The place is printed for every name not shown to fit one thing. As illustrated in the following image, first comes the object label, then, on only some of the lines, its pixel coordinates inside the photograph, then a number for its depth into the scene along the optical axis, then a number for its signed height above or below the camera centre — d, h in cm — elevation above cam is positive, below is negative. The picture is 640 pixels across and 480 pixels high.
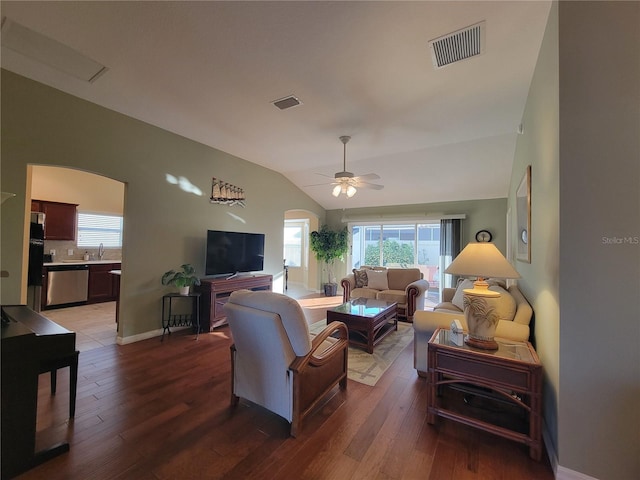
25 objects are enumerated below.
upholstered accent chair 186 -86
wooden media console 403 -87
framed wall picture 258 +34
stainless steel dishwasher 496 -88
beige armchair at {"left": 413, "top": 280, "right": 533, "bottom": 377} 225 -69
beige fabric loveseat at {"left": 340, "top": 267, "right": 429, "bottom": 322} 495 -80
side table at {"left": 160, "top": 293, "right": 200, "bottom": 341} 382 -112
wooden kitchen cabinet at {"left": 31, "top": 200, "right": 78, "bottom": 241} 518 +41
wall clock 564 +27
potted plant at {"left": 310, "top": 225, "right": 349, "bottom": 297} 716 -3
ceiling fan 372 +95
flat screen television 430 -17
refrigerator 438 -45
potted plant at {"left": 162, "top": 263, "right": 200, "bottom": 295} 373 -54
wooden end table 171 -89
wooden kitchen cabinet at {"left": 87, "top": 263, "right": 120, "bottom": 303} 554 -94
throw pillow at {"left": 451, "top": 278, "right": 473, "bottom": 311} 376 -69
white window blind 581 +21
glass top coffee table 339 -100
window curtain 593 +10
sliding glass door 646 -2
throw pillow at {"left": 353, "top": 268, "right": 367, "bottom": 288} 569 -70
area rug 277 -136
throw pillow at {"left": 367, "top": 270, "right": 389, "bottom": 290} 550 -71
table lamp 201 -35
